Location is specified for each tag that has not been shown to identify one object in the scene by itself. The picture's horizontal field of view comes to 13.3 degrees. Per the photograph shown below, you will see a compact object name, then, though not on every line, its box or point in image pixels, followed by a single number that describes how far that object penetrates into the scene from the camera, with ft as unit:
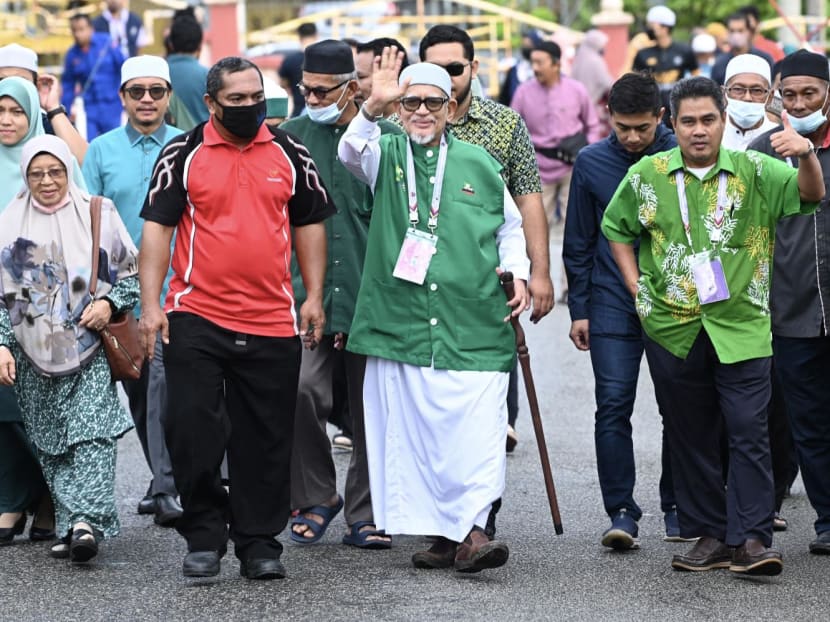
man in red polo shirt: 46.27
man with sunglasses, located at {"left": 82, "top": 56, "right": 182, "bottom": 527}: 55.88
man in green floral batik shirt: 46.38
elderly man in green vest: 47.63
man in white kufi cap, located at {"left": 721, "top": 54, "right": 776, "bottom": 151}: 56.99
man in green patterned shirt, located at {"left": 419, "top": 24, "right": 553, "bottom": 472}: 51.66
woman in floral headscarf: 49.45
